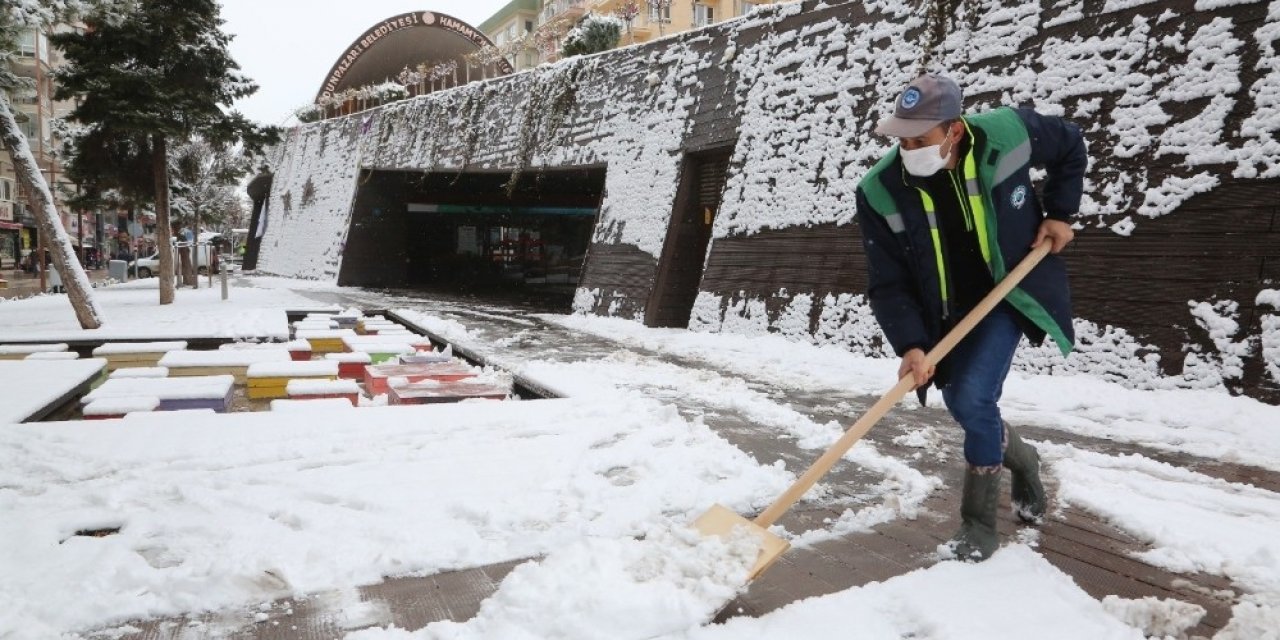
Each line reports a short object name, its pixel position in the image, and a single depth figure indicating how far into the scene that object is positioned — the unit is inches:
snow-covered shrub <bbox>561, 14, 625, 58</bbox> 549.6
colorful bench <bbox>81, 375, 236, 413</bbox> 199.6
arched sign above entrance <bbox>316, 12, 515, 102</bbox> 1050.7
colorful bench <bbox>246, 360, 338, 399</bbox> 236.5
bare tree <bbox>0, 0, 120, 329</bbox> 352.2
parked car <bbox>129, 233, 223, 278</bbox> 1120.2
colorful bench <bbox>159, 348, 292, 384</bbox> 248.5
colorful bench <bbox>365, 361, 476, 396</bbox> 236.1
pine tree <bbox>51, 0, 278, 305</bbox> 491.2
